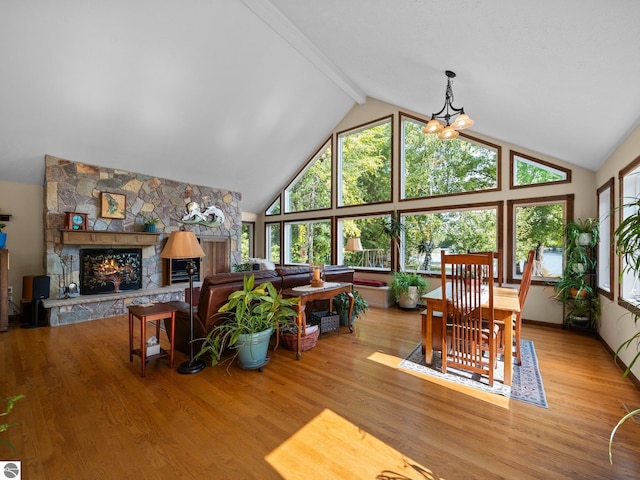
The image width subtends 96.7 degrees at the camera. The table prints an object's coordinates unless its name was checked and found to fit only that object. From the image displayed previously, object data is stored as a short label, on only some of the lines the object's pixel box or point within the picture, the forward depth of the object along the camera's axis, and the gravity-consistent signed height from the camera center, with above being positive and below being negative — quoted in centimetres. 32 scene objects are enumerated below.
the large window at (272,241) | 873 -13
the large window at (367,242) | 639 -11
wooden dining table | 251 -72
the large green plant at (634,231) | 155 +4
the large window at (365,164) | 661 +179
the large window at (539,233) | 447 +8
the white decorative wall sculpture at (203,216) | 650 +50
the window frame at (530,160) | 436 +111
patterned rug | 240 -132
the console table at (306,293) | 314 -67
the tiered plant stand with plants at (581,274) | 396 -53
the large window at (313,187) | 760 +141
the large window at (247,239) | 914 -7
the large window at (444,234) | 517 +7
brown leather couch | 301 -74
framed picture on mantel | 525 +59
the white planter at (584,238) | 400 -1
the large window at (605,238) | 338 -1
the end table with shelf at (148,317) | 267 -79
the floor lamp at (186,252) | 279 -15
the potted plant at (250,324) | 278 -89
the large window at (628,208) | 292 +32
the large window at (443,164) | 519 +145
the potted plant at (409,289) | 540 -99
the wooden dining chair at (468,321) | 248 -77
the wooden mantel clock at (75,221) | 479 +27
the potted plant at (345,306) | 413 -101
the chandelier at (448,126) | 297 +121
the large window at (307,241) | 767 -12
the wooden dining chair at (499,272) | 479 -58
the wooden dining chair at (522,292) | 287 -56
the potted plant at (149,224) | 571 +25
